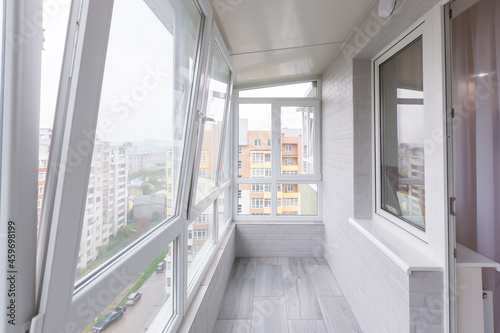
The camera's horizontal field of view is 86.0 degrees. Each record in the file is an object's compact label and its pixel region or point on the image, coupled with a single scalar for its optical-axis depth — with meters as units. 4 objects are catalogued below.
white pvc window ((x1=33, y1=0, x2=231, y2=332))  0.61
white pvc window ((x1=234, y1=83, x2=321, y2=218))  3.82
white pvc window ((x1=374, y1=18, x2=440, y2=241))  1.63
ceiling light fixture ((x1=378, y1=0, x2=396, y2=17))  1.64
